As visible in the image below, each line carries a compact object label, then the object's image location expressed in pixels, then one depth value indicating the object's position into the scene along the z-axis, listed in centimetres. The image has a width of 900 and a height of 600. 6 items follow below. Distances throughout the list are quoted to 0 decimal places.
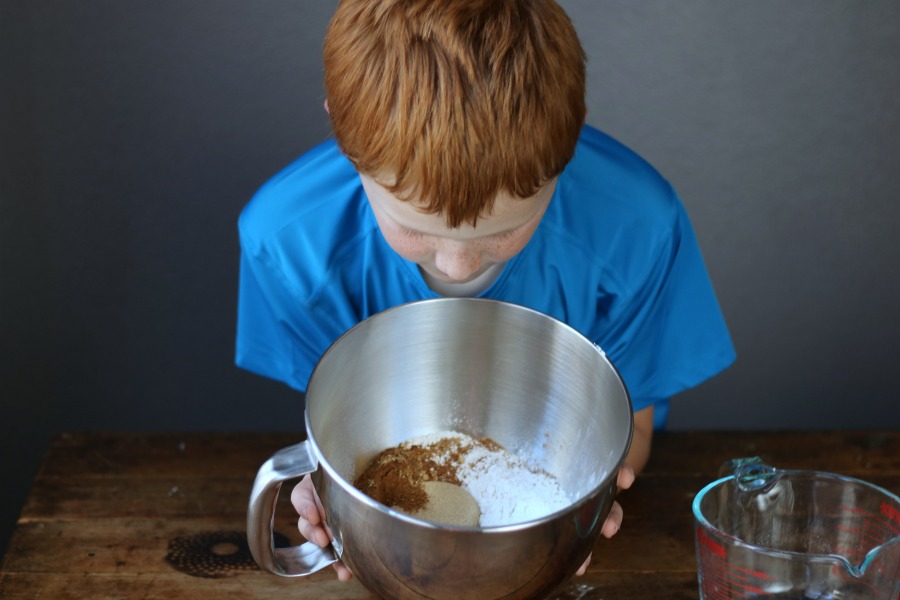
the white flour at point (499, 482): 75
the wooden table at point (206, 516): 84
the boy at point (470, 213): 65
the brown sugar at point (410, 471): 74
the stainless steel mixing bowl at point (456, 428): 59
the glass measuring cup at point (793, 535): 66
